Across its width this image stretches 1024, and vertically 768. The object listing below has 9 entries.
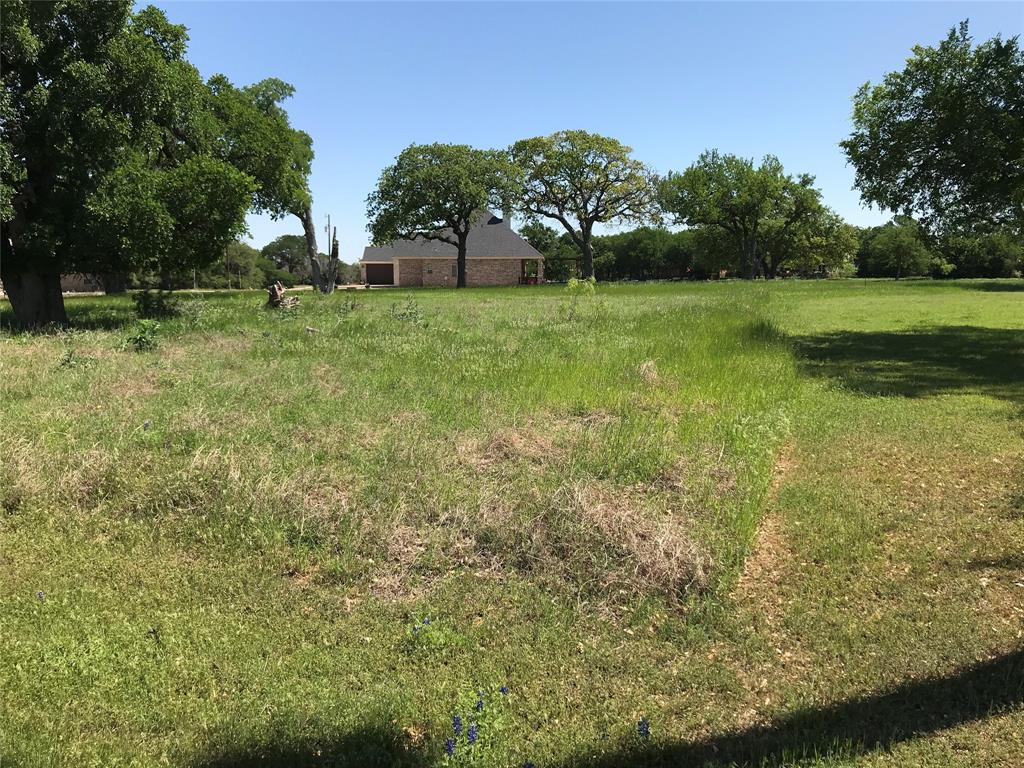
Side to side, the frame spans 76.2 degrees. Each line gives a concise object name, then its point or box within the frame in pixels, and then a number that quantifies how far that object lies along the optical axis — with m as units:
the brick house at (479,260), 65.38
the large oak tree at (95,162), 13.00
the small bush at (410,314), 17.47
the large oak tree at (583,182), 57.28
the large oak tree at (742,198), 63.22
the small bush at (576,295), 20.23
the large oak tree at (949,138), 13.55
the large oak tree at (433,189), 49.97
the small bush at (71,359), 9.46
